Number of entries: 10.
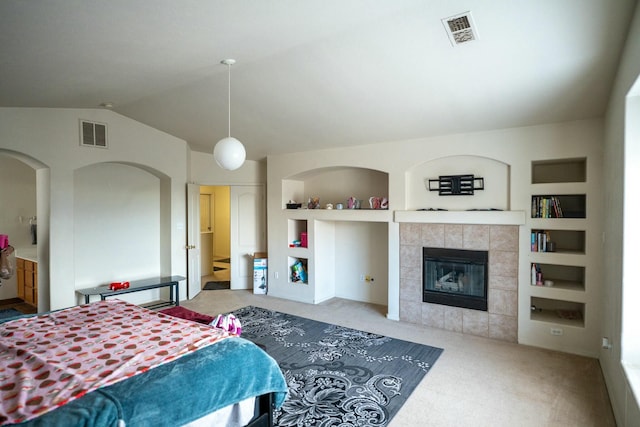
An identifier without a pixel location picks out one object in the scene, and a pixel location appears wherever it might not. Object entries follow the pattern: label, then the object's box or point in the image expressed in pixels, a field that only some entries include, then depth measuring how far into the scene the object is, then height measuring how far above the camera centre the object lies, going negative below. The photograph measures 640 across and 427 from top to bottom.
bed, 1.57 -0.85
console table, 4.76 -1.11
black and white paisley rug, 2.71 -1.56
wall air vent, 4.72 +1.07
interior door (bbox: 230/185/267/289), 6.79 -0.37
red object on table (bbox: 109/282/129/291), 4.97 -1.07
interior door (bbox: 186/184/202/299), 6.09 -0.54
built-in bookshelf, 3.74 -0.53
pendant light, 3.04 +0.50
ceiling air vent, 2.44 +1.32
